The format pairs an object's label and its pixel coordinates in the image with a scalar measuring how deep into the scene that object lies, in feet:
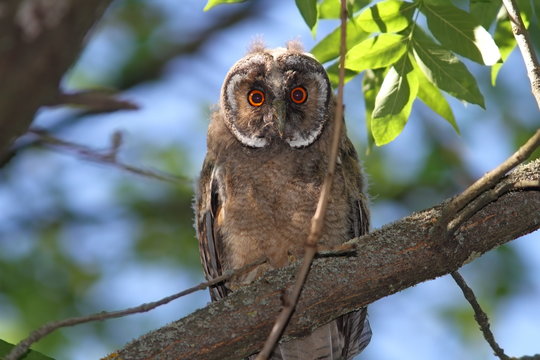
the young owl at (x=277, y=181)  25.75
